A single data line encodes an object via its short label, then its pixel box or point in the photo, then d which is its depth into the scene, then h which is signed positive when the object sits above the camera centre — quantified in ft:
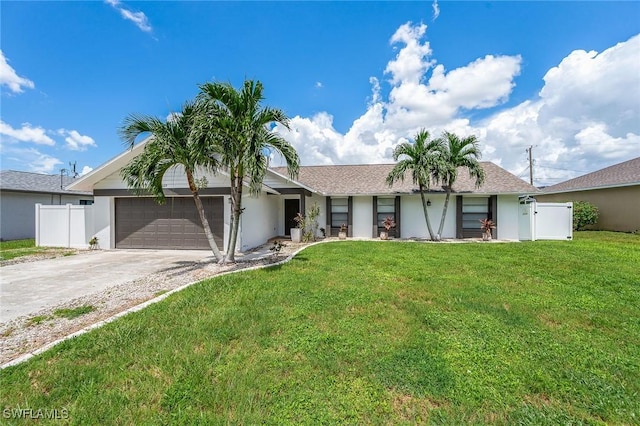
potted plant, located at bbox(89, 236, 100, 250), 39.34 -4.09
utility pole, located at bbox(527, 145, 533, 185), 99.50 +18.72
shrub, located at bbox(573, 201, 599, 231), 58.34 -0.38
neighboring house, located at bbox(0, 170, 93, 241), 51.72 +3.69
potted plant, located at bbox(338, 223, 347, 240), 49.40 -3.29
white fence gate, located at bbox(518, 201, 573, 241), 47.09 -1.34
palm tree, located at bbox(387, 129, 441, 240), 41.96 +8.76
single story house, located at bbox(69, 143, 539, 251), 38.63 +1.44
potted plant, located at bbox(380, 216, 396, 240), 48.08 -2.11
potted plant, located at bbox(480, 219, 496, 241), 46.39 -2.48
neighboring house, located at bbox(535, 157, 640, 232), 53.16 +4.40
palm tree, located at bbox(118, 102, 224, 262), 24.35 +6.27
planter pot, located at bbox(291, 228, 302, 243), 45.88 -3.47
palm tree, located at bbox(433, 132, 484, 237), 42.93 +9.77
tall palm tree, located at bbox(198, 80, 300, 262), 23.61 +7.80
